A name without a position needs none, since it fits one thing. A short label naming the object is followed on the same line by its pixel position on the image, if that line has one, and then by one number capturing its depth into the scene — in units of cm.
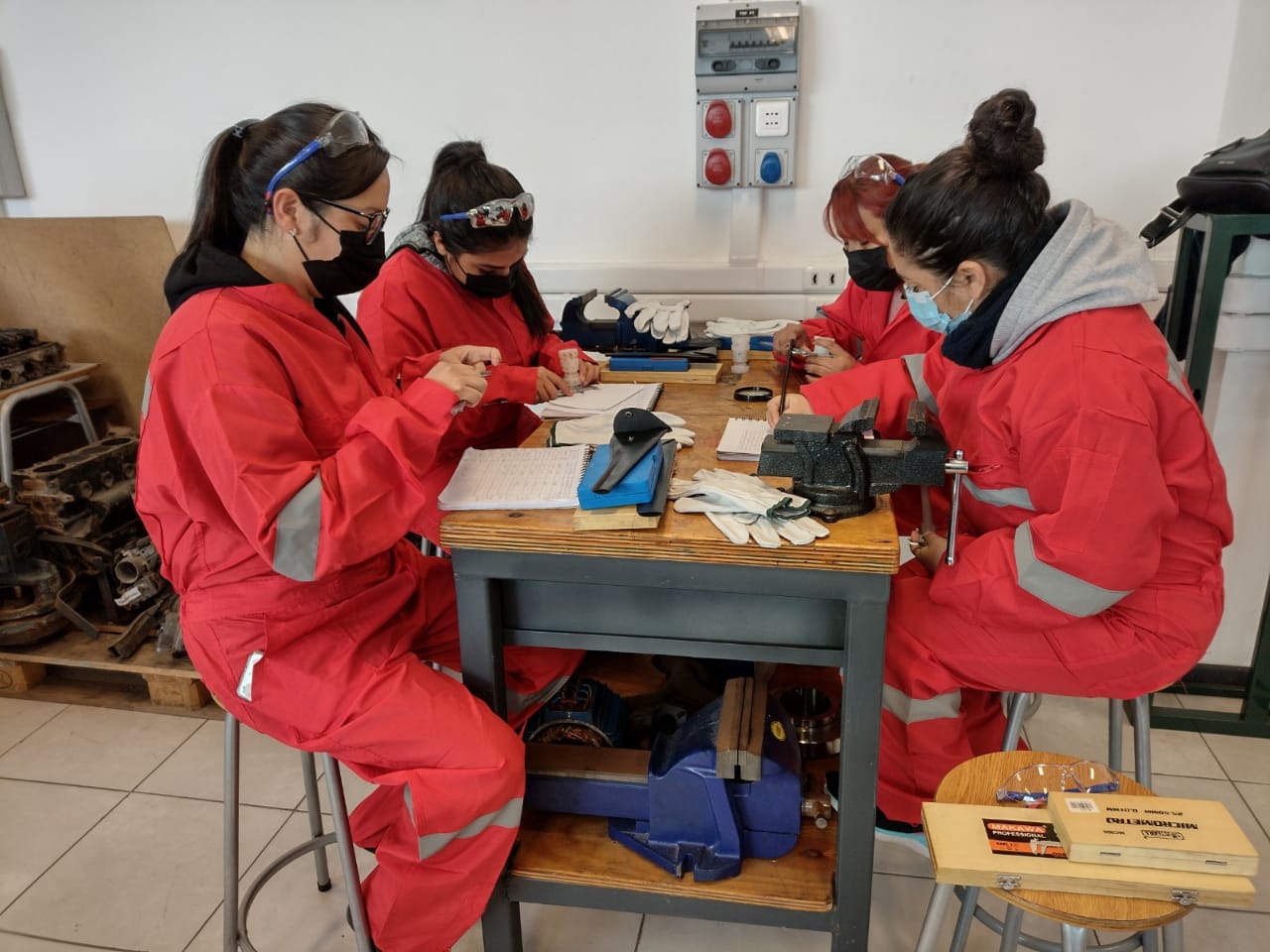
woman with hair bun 124
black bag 192
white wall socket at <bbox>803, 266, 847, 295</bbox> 271
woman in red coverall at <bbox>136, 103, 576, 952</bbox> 124
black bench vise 127
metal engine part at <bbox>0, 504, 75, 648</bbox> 249
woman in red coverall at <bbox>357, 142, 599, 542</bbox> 193
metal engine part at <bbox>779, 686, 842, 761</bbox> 182
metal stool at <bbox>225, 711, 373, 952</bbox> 147
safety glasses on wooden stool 112
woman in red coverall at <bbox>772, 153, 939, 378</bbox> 199
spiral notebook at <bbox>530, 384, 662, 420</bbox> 186
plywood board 299
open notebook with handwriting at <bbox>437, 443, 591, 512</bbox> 133
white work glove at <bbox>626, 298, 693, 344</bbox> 231
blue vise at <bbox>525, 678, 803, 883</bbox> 149
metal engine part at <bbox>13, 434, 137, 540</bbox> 253
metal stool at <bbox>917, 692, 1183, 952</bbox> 108
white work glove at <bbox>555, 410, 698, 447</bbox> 163
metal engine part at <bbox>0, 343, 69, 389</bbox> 273
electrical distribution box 246
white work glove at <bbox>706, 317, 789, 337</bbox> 242
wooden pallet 248
